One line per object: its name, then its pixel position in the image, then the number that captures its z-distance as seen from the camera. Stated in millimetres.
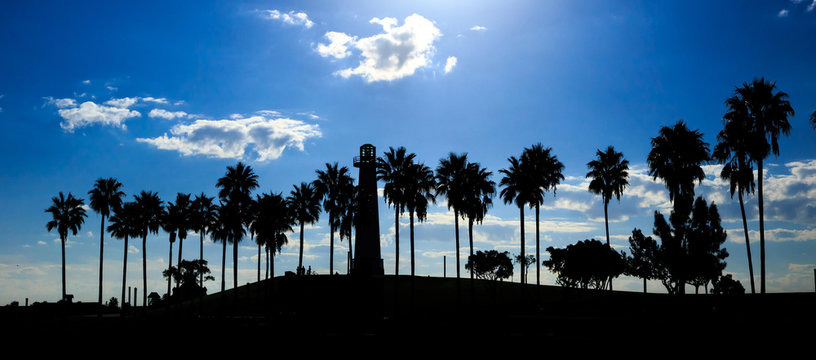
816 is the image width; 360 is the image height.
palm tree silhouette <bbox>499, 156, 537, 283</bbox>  60000
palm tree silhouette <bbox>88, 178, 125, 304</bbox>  80312
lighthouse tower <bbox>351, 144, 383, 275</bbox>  91438
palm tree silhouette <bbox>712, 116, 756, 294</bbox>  44906
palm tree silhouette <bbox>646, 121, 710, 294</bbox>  52406
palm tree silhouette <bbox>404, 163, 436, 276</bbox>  61969
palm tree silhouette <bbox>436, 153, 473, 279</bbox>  61781
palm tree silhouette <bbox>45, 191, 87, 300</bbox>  80938
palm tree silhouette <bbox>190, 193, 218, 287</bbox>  81312
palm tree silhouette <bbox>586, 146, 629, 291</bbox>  62812
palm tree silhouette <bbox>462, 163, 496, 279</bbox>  61625
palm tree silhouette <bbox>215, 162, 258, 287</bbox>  76000
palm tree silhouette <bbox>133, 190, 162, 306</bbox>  81188
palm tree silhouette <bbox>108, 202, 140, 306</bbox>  81562
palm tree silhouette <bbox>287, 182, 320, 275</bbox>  77562
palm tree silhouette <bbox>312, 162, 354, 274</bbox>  74625
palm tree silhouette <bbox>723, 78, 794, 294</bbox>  43438
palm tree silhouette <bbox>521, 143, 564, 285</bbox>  59781
